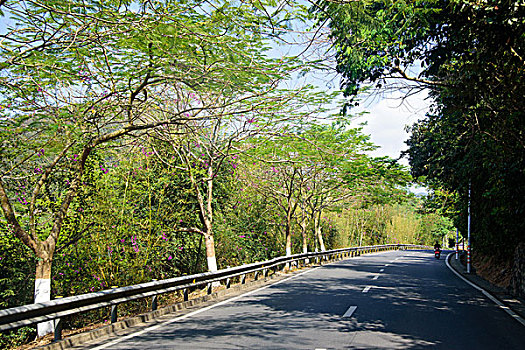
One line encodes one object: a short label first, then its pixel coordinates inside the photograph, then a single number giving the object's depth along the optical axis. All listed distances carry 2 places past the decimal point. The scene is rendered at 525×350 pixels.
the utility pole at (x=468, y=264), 24.77
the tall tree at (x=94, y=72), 8.50
